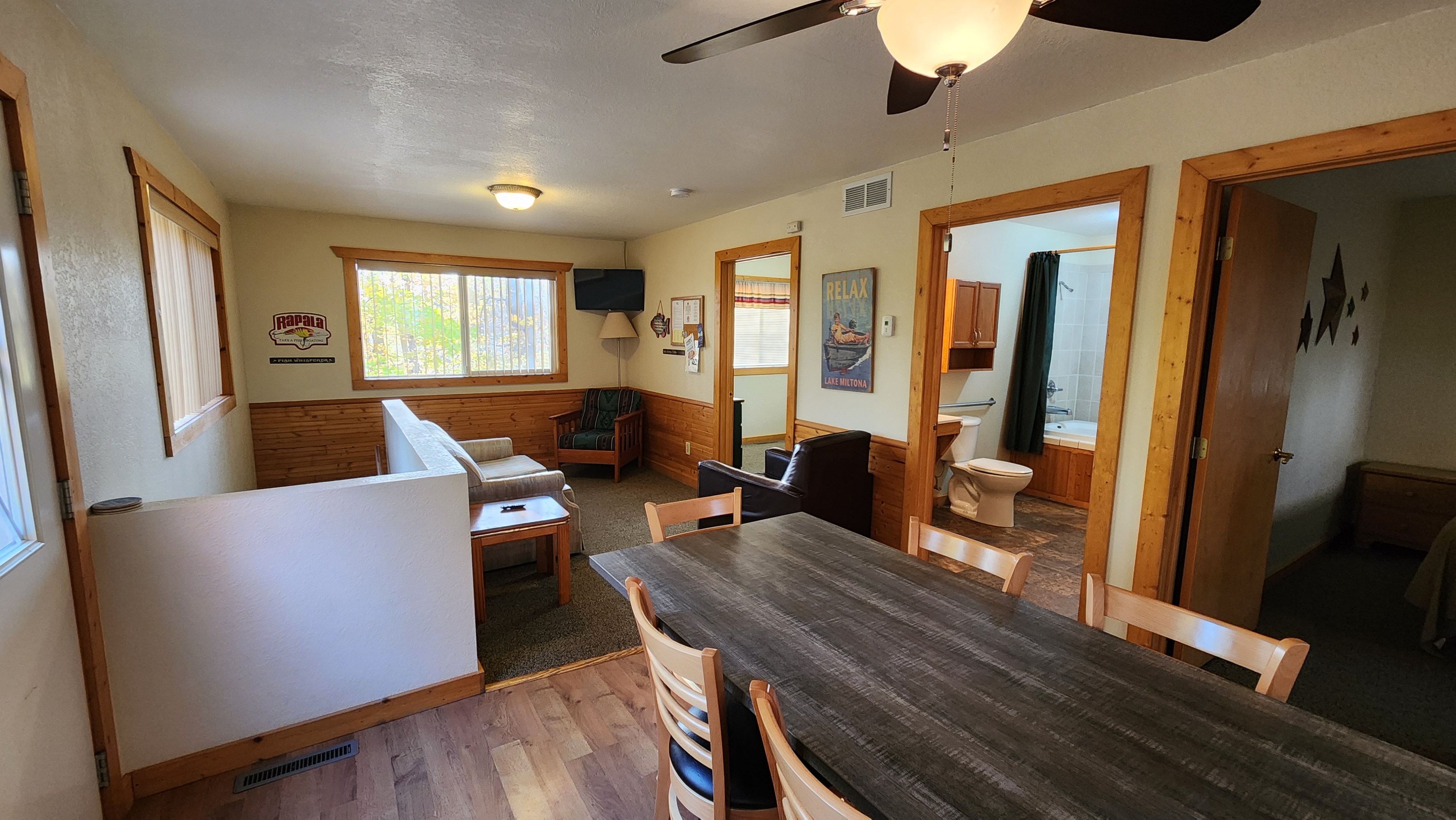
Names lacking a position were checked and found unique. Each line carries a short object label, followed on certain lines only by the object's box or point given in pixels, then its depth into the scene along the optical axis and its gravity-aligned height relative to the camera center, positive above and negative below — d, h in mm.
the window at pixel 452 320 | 5277 +183
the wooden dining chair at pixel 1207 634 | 1116 -620
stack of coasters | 1662 -514
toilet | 4191 -1035
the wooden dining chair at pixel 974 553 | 1531 -613
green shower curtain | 4898 -23
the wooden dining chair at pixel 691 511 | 1941 -610
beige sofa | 3285 -900
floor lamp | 6230 +140
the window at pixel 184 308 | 2506 +144
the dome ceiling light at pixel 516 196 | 3844 +975
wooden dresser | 3582 -954
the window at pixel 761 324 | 7074 +257
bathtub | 4750 -740
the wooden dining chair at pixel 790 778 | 729 -582
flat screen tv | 6125 +561
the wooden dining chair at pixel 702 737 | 1093 -878
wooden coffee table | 2787 -942
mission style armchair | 5535 -919
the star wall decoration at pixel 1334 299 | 3170 +317
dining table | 852 -658
